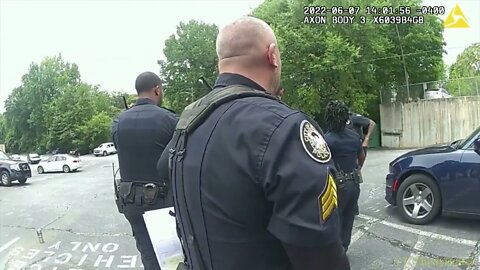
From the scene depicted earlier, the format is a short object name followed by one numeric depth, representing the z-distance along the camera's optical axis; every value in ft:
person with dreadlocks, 13.56
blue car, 16.75
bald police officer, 3.74
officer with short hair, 10.00
